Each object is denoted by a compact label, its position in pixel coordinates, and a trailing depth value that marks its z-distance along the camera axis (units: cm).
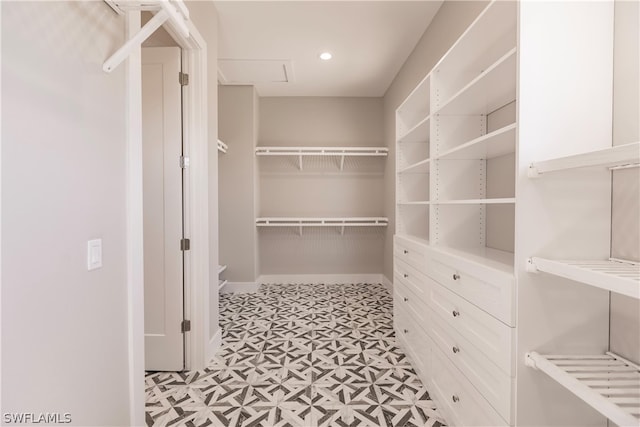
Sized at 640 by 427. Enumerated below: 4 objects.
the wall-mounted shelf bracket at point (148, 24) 108
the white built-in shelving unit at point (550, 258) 102
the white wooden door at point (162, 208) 221
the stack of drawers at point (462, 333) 120
